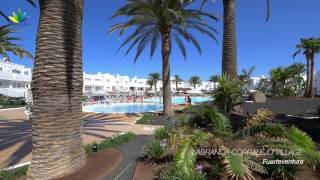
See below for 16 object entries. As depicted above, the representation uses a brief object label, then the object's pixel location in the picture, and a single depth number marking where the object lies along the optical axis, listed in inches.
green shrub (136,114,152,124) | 333.8
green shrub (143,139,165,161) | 143.0
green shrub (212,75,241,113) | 208.6
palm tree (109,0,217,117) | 341.2
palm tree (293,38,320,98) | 899.8
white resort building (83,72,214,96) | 1394.6
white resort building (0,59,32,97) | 949.1
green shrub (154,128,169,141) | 170.4
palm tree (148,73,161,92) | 1883.6
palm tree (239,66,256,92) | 1281.8
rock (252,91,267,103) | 685.5
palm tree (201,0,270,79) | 271.5
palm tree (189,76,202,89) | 2254.2
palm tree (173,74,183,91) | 2117.7
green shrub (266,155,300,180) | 103.7
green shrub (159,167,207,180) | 100.9
